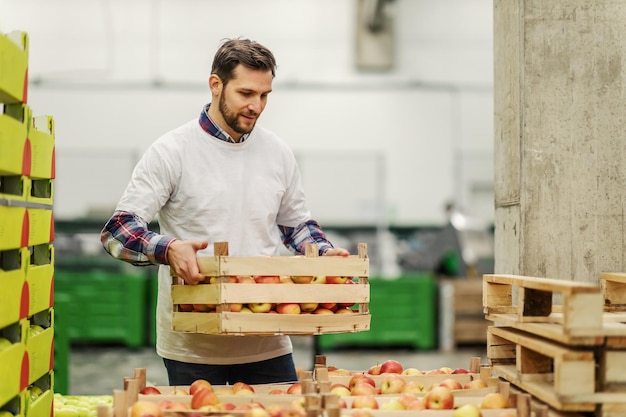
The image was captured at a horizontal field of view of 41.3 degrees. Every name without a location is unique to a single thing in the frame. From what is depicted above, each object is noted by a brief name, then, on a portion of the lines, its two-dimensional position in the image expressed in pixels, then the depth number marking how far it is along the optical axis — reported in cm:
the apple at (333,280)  294
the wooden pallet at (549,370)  224
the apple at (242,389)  271
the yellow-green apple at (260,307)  282
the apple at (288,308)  283
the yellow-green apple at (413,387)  282
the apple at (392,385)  281
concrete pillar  340
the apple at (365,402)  253
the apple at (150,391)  271
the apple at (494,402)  252
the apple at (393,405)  250
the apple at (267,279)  284
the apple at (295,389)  275
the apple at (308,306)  287
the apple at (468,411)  237
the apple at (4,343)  246
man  311
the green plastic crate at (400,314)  1087
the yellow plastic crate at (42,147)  281
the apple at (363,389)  273
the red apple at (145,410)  234
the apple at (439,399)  252
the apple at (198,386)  265
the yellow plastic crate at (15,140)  239
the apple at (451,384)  277
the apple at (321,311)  288
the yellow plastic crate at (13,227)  243
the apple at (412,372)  302
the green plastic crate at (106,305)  1088
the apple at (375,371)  311
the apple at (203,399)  252
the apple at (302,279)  288
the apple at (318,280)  292
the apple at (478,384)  282
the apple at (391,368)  308
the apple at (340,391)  269
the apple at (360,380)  290
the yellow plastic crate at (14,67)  240
